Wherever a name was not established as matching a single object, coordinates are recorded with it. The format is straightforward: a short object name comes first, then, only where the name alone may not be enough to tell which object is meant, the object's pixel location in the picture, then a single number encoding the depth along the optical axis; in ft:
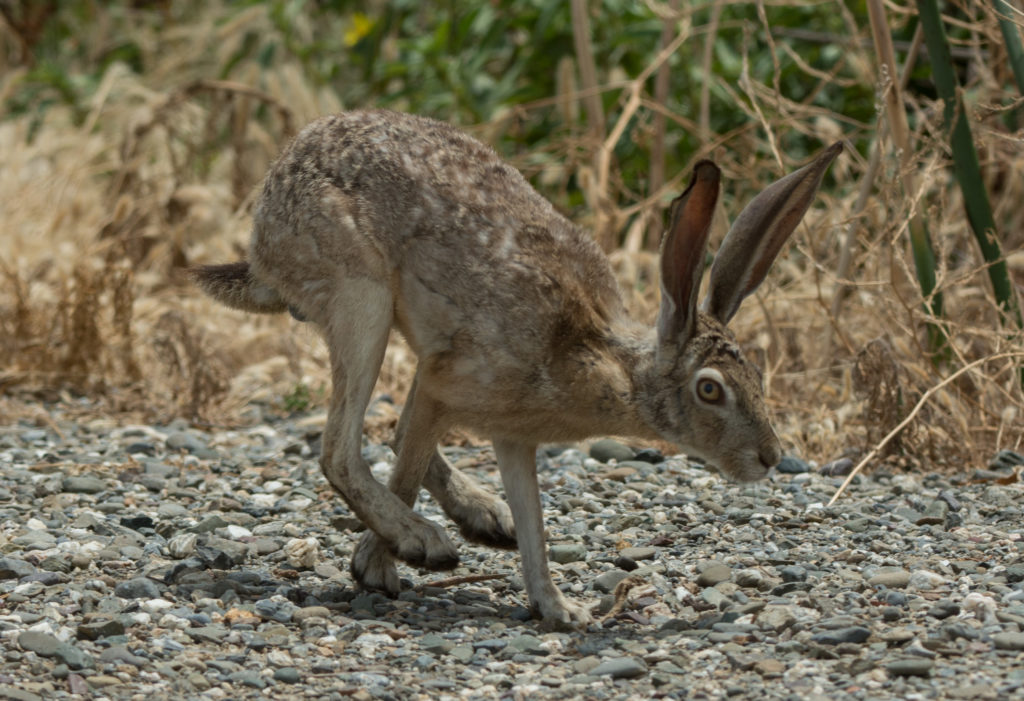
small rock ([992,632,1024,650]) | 27.94
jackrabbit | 31.91
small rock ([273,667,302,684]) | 28.07
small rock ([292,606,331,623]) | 31.78
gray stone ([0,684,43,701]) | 25.79
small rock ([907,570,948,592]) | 32.53
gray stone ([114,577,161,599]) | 32.42
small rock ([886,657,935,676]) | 26.78
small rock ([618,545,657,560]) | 36.47
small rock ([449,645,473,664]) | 29.71
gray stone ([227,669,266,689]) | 27.68
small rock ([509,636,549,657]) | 30.35
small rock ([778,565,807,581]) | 33.94
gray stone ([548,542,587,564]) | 36.94
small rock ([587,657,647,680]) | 28.19
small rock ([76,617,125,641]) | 29.50
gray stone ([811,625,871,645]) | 28.89
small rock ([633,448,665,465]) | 46.16
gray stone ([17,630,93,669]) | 27.94
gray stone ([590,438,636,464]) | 46.44
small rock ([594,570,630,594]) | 34.91
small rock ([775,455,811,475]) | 44.50
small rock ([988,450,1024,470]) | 43.39
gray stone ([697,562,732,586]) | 34.22
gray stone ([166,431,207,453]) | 48.01
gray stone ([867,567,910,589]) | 32.81
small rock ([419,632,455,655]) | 30.19
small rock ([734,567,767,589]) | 33.76
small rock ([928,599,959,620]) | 30.22
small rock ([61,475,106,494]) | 41.55
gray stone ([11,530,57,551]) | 35.53
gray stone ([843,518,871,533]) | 38.09
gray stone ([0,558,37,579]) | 33.14
